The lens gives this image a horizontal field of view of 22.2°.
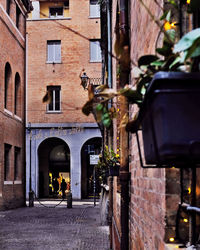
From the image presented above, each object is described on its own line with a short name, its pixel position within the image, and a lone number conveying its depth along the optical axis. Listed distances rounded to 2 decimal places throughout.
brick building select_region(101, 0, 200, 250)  2.12
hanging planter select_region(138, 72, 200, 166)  1.32
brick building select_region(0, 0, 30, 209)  19.58
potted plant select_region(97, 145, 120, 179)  6.59
